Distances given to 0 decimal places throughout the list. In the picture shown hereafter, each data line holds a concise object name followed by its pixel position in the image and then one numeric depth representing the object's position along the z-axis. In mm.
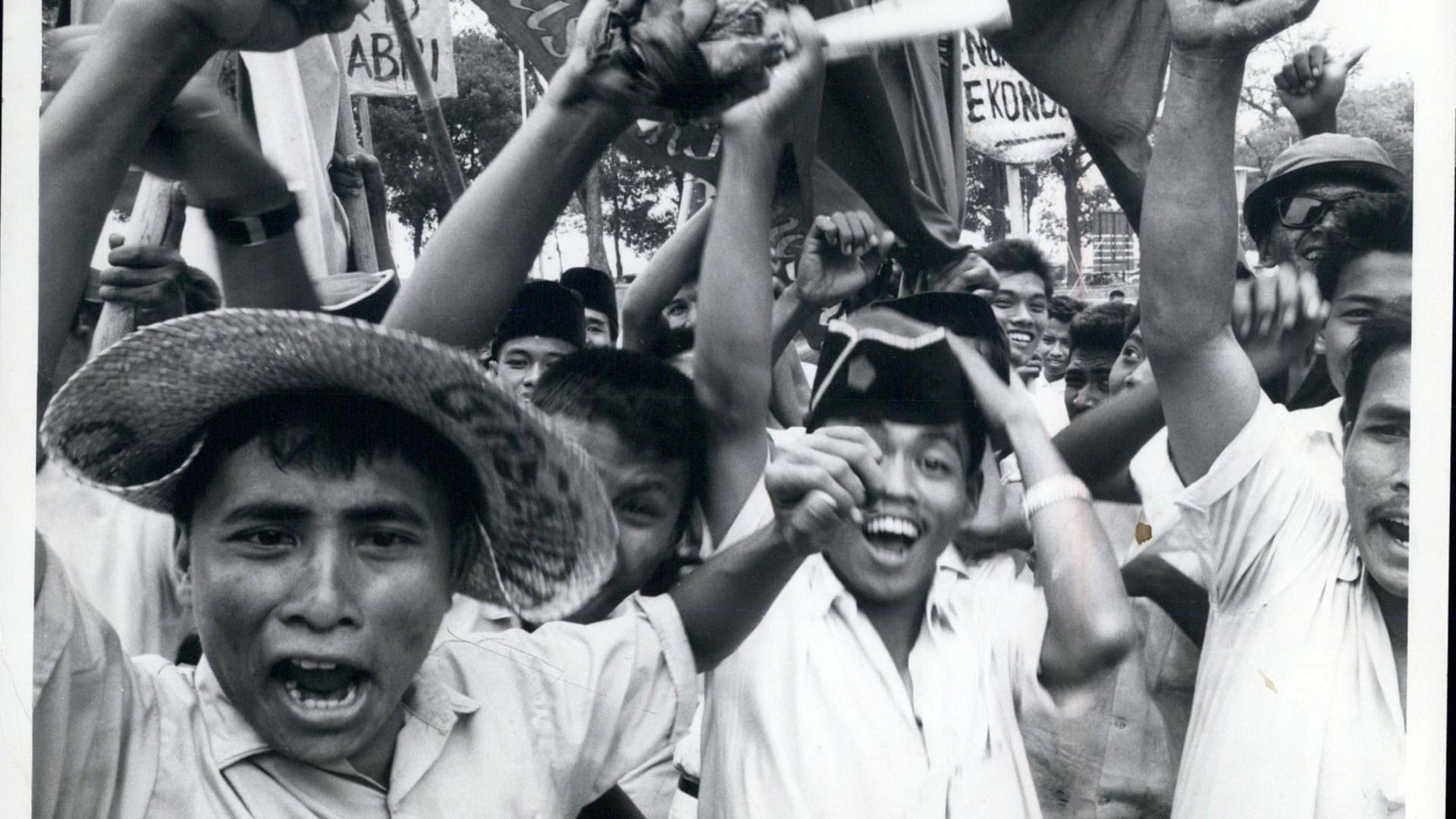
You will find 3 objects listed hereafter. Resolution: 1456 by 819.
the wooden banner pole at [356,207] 2930
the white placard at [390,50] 2879
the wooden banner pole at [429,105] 2887
